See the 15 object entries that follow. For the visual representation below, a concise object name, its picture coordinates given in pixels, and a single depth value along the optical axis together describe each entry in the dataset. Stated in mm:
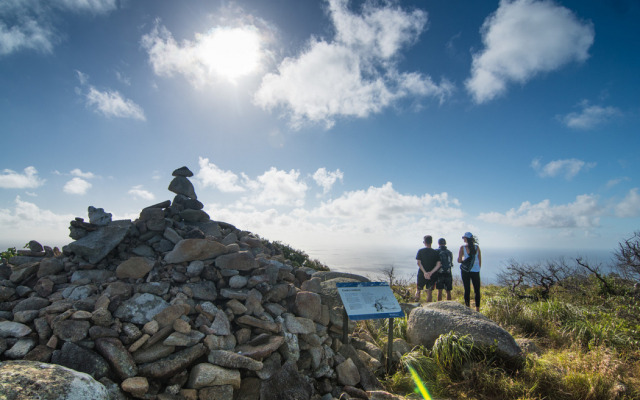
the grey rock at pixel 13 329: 4090
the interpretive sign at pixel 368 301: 6191
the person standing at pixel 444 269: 10109
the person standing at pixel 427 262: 10117
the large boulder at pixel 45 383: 2947
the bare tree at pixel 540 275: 11820
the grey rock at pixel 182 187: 8758
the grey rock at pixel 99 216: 7449
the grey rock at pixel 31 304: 4801
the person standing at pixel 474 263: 9188
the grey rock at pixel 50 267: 5953
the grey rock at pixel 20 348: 3844
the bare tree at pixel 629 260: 8797
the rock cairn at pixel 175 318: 4125
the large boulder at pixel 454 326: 6062
